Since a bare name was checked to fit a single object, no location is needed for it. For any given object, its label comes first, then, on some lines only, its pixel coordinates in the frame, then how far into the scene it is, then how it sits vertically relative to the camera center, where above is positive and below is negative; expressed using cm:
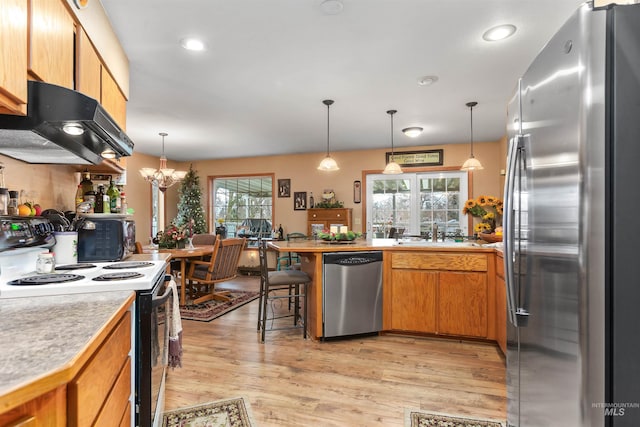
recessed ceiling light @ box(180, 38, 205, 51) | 249 +127
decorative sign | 599 +102
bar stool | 314 -62
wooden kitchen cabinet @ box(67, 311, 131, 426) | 76 -46
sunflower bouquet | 407 +6
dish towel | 184 -65
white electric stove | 130 -29
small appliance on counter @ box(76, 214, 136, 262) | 223 -17
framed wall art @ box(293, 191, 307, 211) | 682 +26
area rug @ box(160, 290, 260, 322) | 387 -118
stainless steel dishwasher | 310 -74
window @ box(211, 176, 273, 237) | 717 +19
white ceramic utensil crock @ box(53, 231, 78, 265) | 200 -21
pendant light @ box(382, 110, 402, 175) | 449 +60
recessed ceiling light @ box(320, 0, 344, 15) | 205 +128
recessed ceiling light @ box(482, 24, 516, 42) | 234 +129
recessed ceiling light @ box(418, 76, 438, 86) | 317 +128
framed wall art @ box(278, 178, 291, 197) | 692 +55
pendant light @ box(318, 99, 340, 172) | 421 +61
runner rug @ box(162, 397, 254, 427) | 186 -115
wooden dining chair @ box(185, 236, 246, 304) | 433 -72
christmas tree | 683 +19
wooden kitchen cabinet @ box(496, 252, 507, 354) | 268 -75
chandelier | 510 +60
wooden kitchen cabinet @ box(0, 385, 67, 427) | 60 -38
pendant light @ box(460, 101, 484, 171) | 425 +62
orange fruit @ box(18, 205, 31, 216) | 175 +1
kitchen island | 304 -68
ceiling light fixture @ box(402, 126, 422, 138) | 475 +118
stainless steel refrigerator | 79 -1
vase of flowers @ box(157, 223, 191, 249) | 456 -35
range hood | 130 +38
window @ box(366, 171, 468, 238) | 599 +22
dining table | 419 -51
